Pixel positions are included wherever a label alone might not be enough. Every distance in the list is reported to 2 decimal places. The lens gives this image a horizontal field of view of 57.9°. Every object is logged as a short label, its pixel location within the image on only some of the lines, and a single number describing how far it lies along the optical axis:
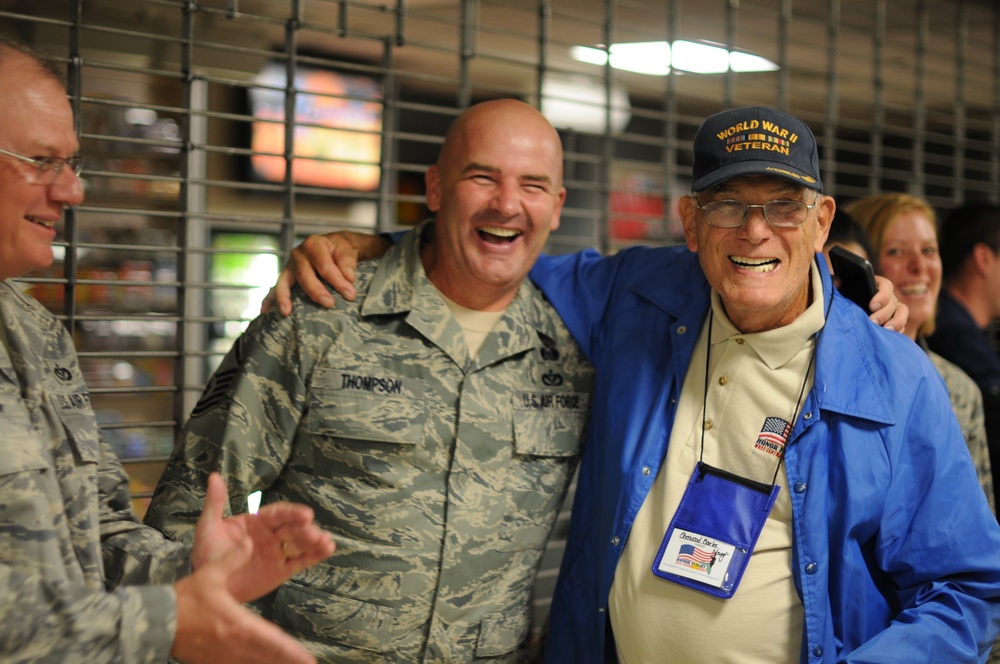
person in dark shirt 2.90
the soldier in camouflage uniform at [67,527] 1.22
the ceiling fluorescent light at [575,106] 6.28
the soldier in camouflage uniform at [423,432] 1.93
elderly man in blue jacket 1.73
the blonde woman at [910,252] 2.68
